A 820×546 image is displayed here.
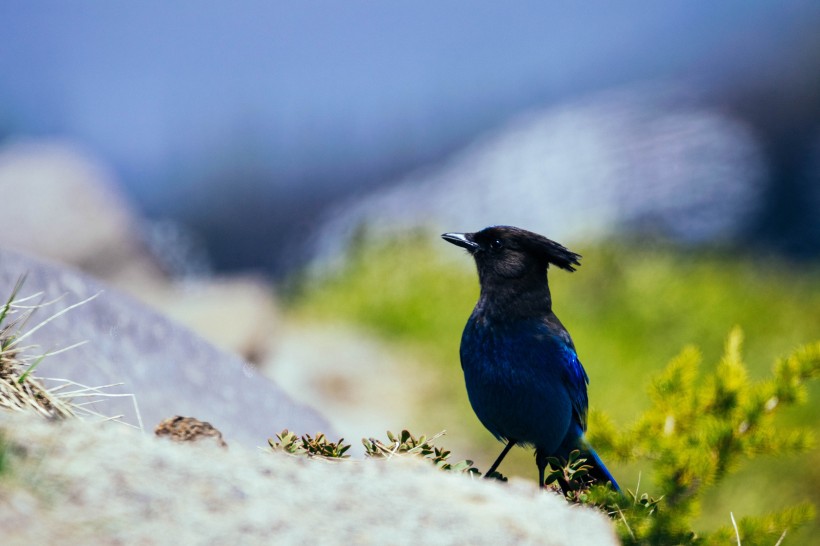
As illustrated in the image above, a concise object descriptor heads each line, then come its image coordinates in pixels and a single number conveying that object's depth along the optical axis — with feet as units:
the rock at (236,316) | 64.75
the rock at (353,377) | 59.57
